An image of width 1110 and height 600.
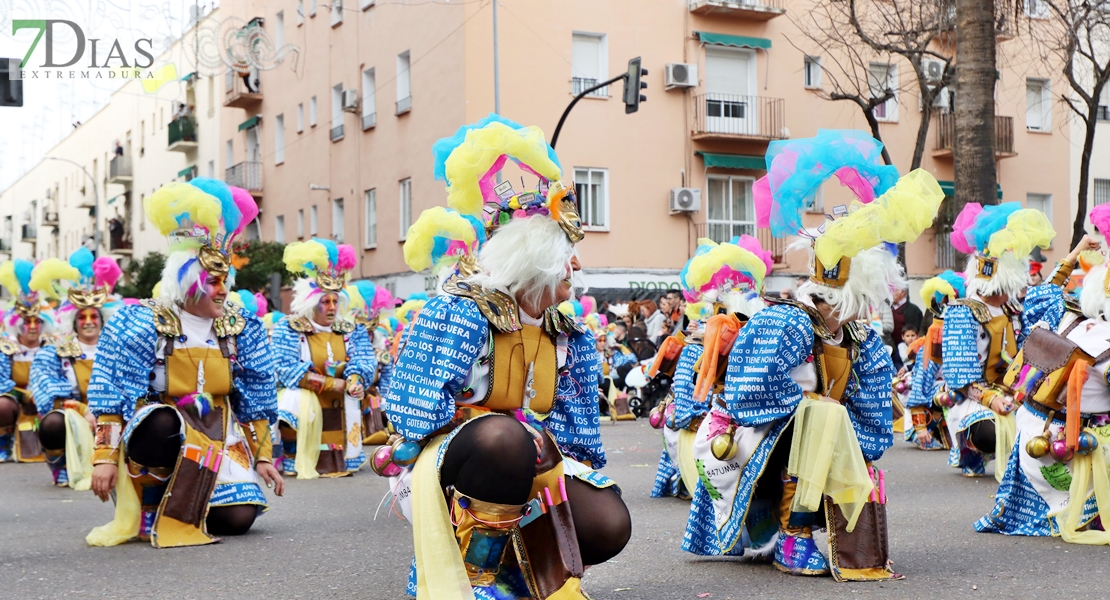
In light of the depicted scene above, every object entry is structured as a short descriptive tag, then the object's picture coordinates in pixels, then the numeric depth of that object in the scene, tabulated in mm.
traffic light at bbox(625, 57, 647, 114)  18344
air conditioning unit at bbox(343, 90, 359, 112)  29438
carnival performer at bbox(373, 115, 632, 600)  4305
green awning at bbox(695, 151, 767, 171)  26328
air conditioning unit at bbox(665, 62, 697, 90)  25391
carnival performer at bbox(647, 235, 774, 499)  8375
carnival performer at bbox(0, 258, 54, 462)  12250
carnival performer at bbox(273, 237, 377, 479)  11047
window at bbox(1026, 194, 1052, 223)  30488
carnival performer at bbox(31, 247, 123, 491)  10797
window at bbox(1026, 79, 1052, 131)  29828
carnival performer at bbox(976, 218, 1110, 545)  6516
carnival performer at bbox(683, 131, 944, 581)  5547
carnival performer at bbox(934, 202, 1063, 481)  8945
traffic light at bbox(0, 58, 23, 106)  10648
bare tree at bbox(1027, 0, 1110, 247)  18594
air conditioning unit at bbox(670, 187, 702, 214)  25844
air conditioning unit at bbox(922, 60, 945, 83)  23381
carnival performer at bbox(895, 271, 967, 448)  11078
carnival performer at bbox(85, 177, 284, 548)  6742
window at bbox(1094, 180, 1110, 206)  31203
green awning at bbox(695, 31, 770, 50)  26031
